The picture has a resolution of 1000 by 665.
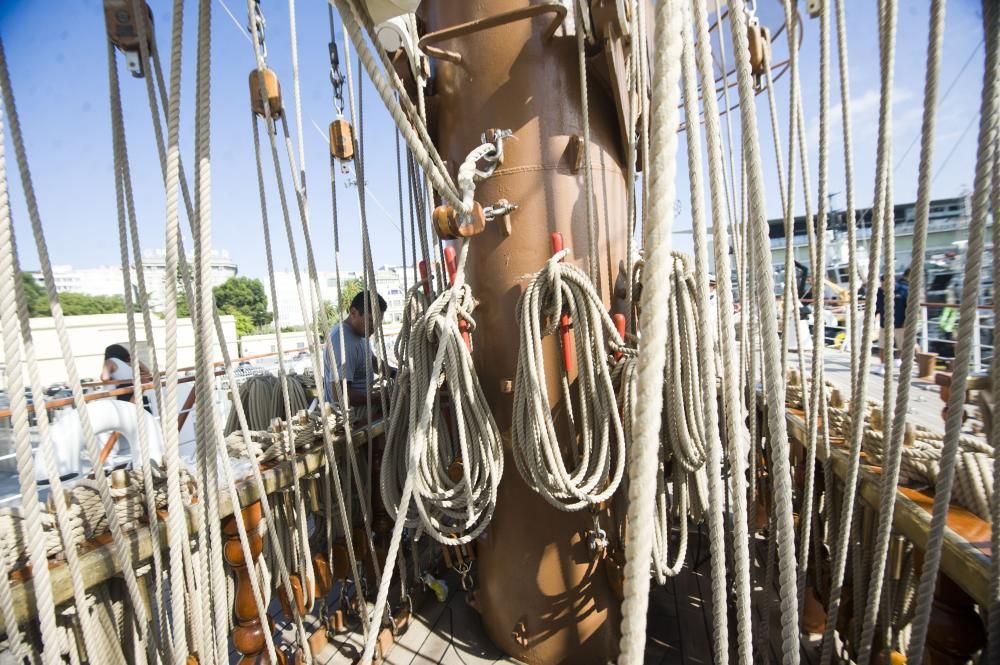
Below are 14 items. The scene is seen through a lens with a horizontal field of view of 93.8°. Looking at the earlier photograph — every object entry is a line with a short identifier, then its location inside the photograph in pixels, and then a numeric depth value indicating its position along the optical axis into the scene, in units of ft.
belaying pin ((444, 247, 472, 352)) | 5.41
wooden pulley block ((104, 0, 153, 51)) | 3.26
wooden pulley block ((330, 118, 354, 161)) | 6.20
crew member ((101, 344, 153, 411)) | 11.51
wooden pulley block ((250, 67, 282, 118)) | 4.95
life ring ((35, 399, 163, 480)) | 8.46
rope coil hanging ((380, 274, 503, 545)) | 4.97
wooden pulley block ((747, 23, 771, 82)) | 5.91
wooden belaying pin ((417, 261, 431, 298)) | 6.35
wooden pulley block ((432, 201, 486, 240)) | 4.08
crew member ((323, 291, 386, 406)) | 8.84
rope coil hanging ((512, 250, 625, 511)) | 4.79
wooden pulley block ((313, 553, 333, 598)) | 5.83
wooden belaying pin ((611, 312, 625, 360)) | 5.49
